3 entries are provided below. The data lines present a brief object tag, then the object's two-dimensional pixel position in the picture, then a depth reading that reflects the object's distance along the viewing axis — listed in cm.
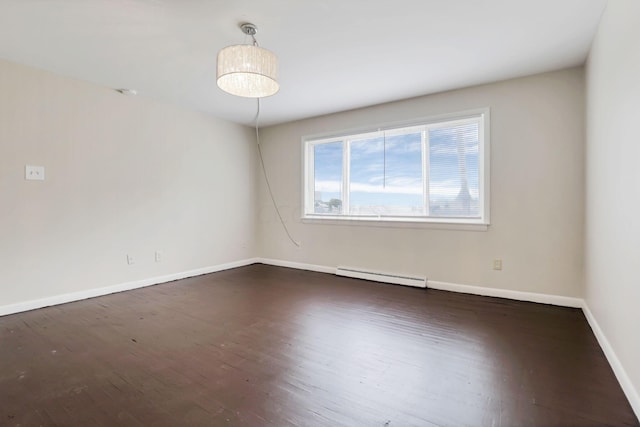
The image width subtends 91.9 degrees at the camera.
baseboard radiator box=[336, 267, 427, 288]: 376
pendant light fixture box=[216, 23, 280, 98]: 204
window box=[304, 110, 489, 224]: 352
